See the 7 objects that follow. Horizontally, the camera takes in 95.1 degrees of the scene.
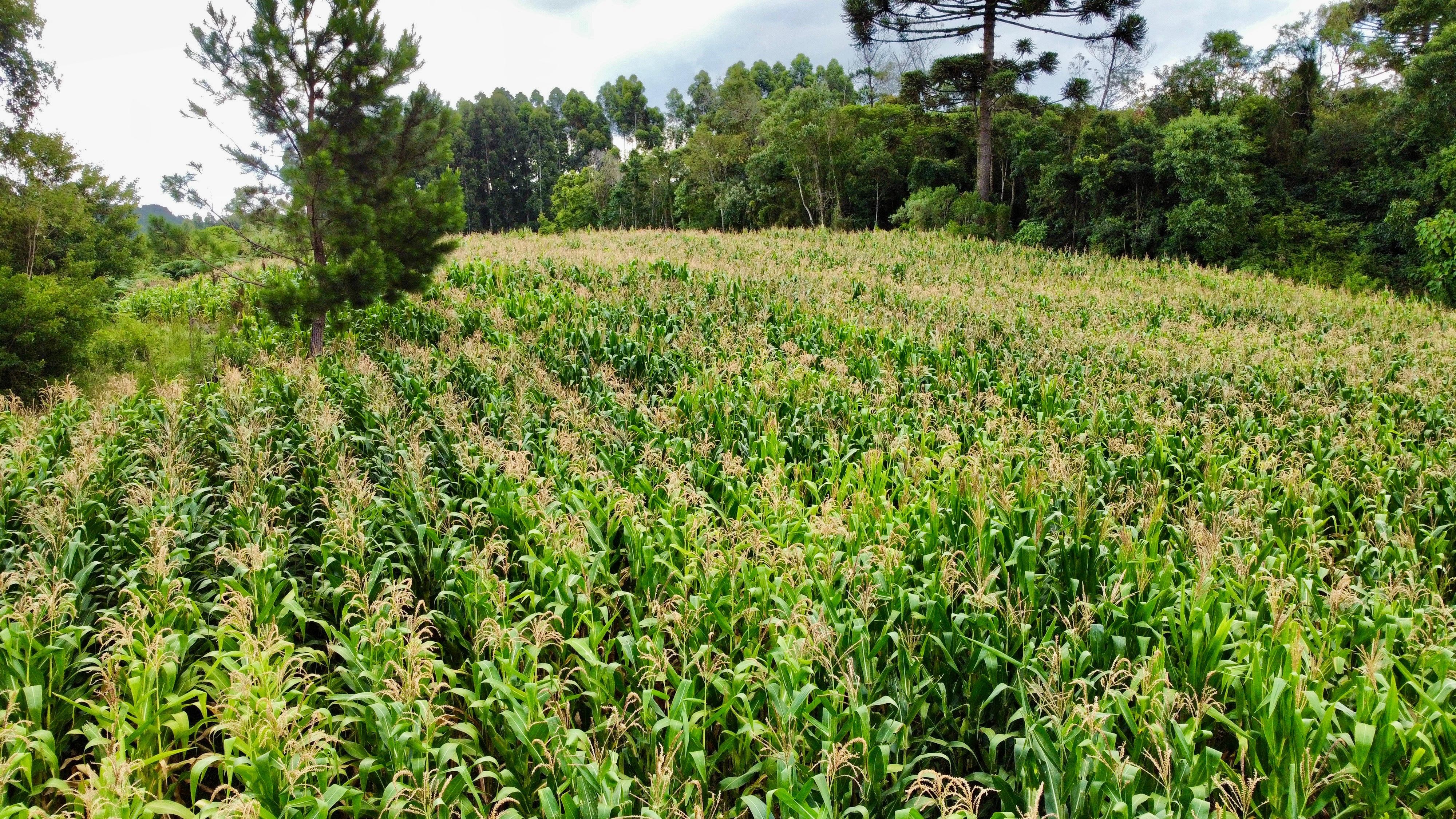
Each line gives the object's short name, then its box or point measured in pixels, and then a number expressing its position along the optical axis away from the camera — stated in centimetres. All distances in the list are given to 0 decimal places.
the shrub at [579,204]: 5162
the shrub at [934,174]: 3133
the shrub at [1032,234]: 2434
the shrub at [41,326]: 859
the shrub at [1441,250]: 1795
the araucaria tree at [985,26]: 2312
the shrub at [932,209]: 2644
